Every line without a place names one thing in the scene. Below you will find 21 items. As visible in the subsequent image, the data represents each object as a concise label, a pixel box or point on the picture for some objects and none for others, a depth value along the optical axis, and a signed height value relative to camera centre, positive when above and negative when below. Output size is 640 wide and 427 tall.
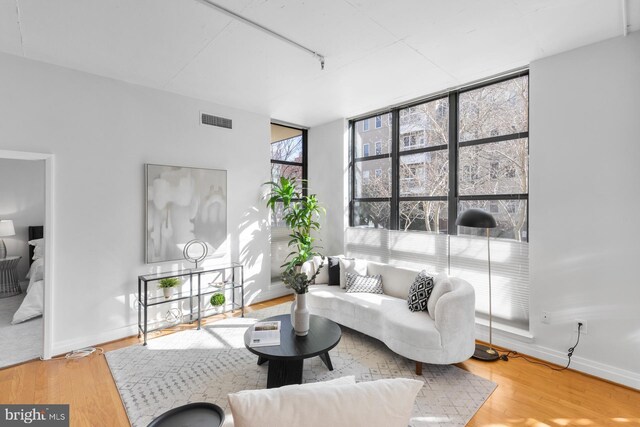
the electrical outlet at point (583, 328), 2.67 -1.03
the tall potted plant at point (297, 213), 4.60 +0.01
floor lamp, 2.84 -0.09
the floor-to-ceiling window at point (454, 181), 3.21 +0.42
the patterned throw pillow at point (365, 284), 3.61 -0.87
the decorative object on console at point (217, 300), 3.79 -1.12
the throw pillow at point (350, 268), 3.87 -0.72
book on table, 2.39 -1.03
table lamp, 3.54 -0.22
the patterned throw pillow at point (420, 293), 2.97 -0.81
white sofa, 2.53 -1.01
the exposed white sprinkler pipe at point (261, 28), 2.15 +1.52
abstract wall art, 3.55 +0.06
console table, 3.39 -0.95
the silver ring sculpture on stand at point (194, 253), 3.78 -0.51
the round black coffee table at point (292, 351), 2.24 -1.06
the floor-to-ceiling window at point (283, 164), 5.05 +0.89
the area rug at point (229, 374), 2.20 -1.43
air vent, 4.01 +1.30
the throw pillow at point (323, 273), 4.05 -0.82
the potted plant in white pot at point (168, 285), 3.48 -0.86
